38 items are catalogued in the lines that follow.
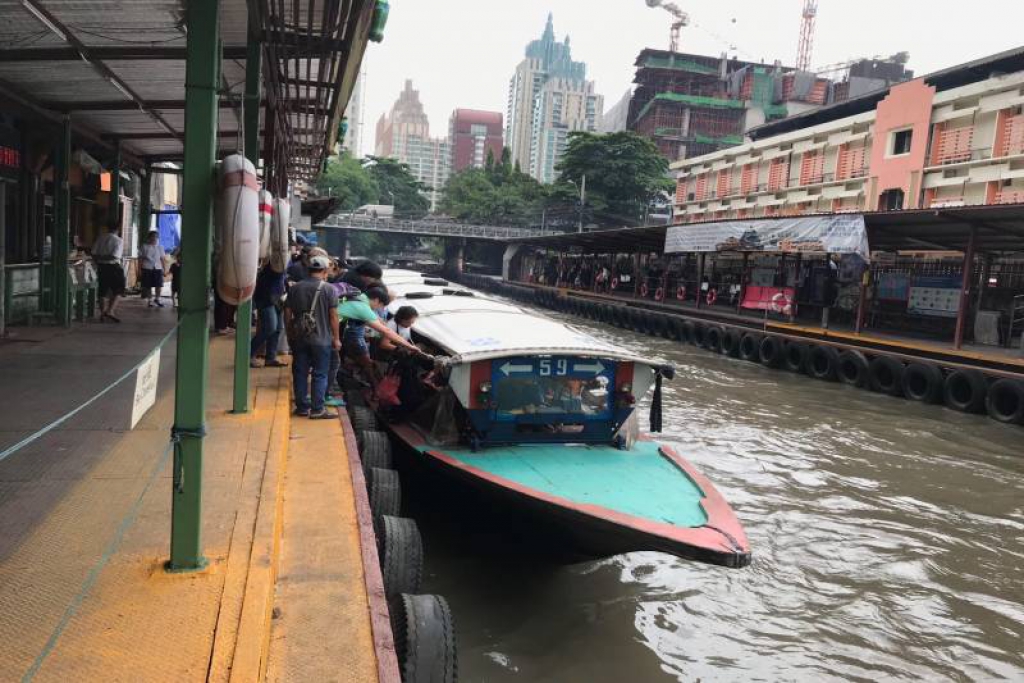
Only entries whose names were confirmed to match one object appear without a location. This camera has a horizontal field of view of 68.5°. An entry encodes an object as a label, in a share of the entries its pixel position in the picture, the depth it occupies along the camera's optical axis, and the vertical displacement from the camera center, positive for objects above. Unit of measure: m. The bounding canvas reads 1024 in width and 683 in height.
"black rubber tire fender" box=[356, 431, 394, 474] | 6.07 -1.61
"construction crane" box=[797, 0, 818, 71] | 121.12 +40.10
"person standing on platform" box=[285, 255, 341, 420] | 6.14 -0.67
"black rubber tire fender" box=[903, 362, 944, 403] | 14.02 -1.69
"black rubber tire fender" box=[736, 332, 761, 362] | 19.36 -1.76
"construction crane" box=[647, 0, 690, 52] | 136.88 +47.47
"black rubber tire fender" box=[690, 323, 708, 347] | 22.12 -1.75
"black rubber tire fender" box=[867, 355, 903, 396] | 14.90 -1.72
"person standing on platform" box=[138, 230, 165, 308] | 12.71 -0.47
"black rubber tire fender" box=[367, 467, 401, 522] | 5.21 -1.68
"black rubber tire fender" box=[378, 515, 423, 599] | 4.17 -1.69
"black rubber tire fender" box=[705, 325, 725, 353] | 21.33 -1.76
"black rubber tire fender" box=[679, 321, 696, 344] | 22.89 -1.73
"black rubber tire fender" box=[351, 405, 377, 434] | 6.87 -1.55
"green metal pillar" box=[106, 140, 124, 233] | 12.59 +0.73
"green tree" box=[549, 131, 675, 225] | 61.97 +7.92
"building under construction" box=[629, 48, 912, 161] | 74.62 +17.98
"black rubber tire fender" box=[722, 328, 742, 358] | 20.41 -1.75
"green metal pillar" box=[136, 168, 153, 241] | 16.05 +0.62
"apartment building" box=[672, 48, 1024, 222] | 29.70 +6.63
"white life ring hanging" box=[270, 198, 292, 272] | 6.65 +0.08
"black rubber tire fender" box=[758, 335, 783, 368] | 18.45 -1.73
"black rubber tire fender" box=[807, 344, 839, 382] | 16.53 -1.73
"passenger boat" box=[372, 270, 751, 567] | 4.84 -1.46
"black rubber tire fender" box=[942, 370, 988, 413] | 13.24 -1.69
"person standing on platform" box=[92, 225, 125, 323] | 10.81 -0.56
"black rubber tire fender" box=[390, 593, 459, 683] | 3.24 -1.69
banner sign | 16.12 +1.14
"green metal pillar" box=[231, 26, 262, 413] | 5.84 -0.49
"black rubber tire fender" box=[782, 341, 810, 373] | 17.62 -1.72
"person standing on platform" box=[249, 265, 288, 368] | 7.92 -0.70
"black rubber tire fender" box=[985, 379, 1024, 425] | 12.51 -1.73
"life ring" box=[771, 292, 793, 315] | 20.39 -0.57
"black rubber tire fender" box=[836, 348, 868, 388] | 15.70 -1.72
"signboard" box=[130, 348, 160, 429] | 3.15 -0.64
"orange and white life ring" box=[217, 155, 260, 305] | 3.10 +0.08
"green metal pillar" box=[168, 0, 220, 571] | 3.05 -0.03
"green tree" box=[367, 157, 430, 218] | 90.19 +8.22
